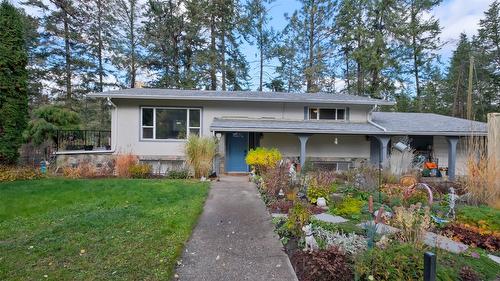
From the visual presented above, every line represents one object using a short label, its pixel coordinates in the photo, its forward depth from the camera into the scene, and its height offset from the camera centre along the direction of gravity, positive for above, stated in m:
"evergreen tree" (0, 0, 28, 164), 9.29 +1.90
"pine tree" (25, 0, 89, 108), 19.41 +6.68
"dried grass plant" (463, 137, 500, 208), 5.50 -0.75
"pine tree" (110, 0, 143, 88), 21.45 +8.07
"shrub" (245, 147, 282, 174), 9.19 -0.68
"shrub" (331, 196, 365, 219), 5.25 -1.39
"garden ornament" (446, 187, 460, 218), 5.05 -1.29
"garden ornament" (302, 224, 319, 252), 3.35 -1.29
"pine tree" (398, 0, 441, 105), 21.47 +8.75
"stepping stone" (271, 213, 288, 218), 5.05 -1.48
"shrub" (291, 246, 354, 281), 2.80 -1.40
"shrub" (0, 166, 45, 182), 8.47 -1.20
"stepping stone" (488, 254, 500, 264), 3.46 -1.56
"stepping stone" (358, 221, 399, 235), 3.82 -1.40
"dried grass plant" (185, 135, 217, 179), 9.48 -0.56
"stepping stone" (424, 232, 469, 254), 3.57 -1.48
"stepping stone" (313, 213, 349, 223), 4.88 -1.48
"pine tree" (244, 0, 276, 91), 21.83 +9.08
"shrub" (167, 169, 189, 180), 9.85 -1.36
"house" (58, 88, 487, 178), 11.13 +0.50
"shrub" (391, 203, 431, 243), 3.20 -1.07
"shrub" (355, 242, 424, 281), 2.52 -1.21
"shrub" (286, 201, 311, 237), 3.88 -1.18
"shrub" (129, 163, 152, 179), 9.73 -1.22
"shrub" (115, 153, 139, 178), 9.71 -1.00
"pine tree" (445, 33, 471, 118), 23.44 +5.85
